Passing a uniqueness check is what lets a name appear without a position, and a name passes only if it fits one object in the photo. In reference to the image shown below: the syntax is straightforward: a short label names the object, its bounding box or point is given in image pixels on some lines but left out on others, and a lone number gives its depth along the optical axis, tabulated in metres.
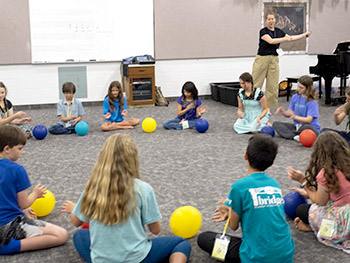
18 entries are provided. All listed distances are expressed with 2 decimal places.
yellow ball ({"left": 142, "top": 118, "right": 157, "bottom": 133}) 6.39
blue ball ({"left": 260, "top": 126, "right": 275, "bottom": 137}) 5.90
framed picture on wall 9.84
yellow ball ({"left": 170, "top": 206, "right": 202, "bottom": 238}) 2.93
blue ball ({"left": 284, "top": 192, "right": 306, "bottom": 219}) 3.21
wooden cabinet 8.79
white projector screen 8.58
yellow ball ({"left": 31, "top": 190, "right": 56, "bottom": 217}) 3.27
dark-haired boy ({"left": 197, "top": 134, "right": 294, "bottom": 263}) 2.37
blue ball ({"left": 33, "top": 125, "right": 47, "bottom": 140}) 5.93
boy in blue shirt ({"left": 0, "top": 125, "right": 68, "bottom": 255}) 2.67
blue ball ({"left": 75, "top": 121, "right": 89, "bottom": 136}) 6.15
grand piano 8.28
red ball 5.35
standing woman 7.32
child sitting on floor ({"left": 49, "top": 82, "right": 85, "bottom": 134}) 6.33
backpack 9.04
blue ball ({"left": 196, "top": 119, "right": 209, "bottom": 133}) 6.25
